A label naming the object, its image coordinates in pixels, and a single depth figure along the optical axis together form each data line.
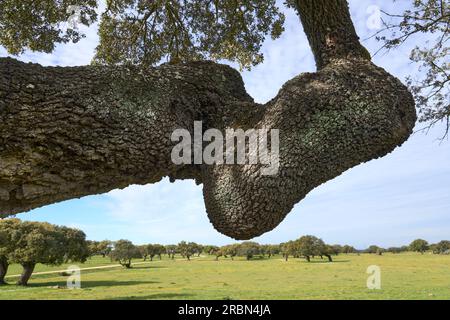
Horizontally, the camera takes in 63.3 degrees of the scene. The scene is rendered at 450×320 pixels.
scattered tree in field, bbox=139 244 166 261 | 92.44
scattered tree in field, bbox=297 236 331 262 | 78.81
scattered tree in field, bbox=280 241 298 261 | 81.89
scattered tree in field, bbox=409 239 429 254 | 109.88
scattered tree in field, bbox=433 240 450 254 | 103.14
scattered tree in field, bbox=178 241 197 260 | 108.19
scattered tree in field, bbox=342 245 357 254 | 108.47
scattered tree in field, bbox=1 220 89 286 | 35.06
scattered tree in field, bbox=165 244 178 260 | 109.21
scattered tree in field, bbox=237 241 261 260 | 97.75
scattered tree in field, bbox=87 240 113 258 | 85.88
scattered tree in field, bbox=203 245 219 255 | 114.99
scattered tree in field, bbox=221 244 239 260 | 100.03
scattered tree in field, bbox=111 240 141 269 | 67.31
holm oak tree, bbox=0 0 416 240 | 2.91
